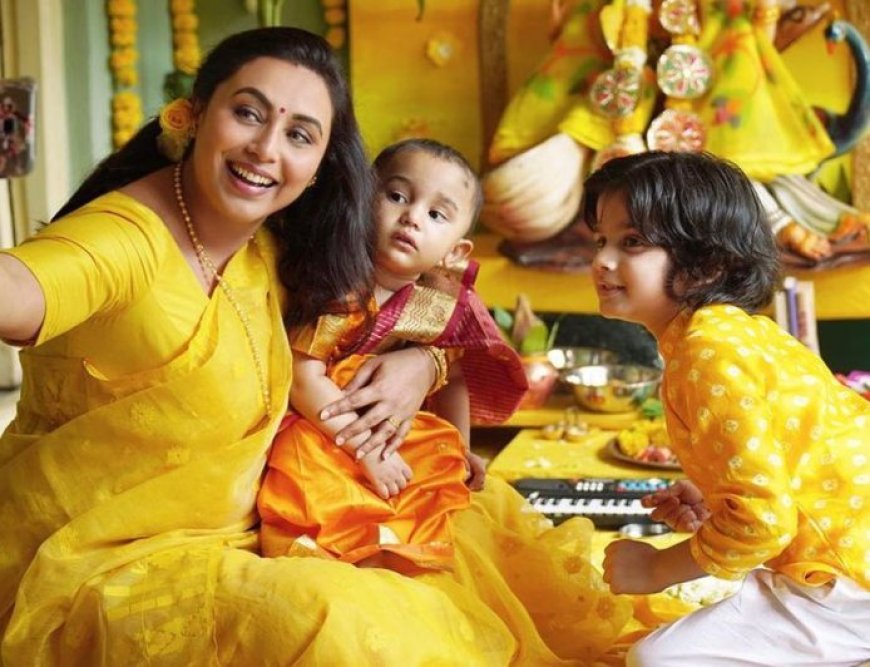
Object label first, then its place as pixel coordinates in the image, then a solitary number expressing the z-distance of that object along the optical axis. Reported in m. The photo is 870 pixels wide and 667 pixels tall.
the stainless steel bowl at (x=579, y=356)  3.26
